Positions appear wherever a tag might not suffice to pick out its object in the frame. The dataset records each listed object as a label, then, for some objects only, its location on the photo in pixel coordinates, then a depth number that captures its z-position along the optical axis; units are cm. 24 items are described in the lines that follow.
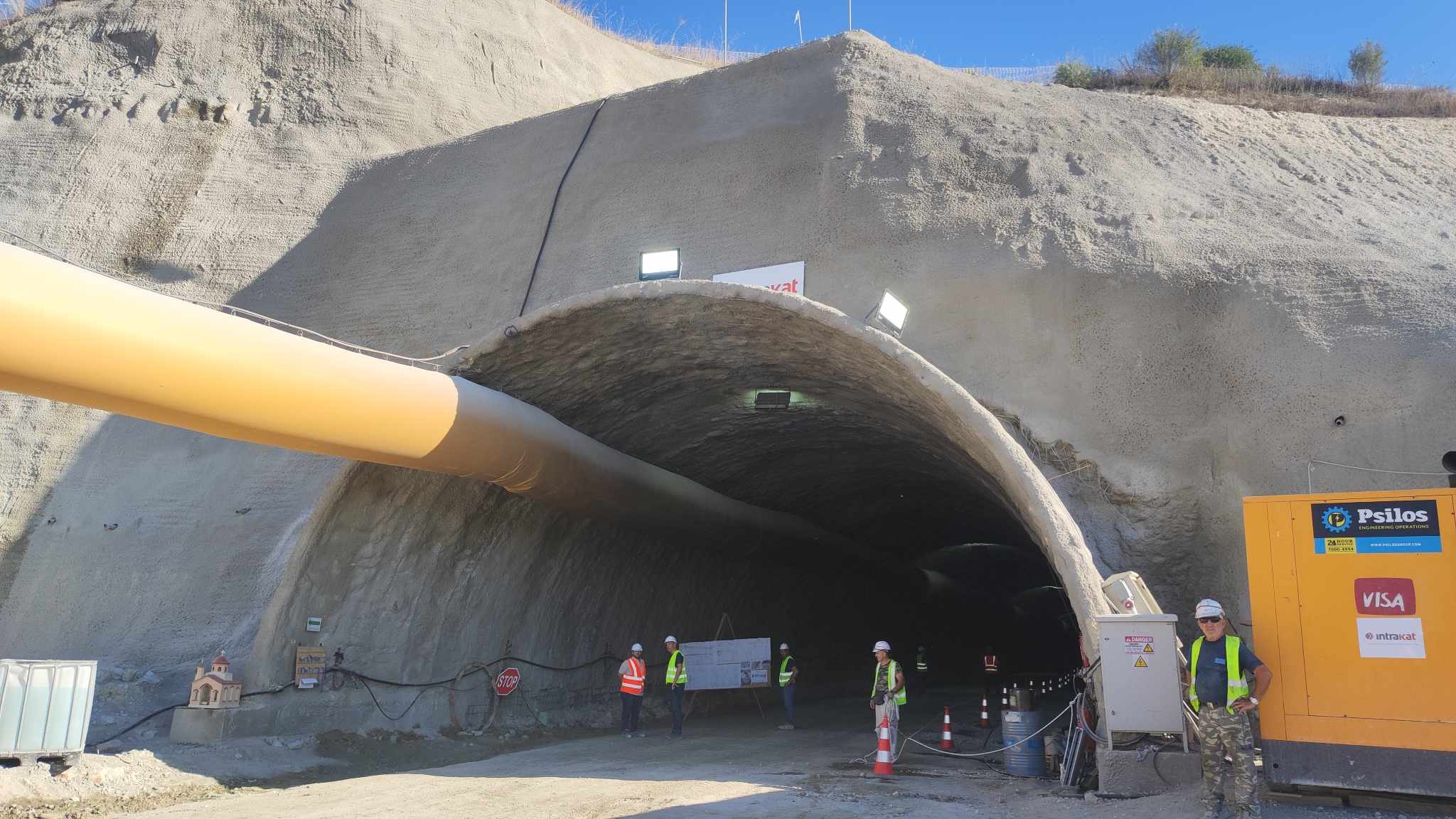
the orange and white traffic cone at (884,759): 1045
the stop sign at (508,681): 1383
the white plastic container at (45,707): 910
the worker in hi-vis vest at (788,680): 1588
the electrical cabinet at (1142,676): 839
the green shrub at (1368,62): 2106
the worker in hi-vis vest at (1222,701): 702
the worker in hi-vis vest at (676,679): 1456
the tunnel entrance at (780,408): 1050
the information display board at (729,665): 1598
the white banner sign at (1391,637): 710
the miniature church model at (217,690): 1089
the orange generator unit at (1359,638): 702
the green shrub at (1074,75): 2102
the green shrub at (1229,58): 2355
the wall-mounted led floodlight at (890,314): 1211
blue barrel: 1021
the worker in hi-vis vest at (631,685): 1467
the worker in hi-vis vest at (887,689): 1090
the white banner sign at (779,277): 1359
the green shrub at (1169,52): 2173
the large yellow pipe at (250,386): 673
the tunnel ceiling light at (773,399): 1388
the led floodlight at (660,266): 1332
